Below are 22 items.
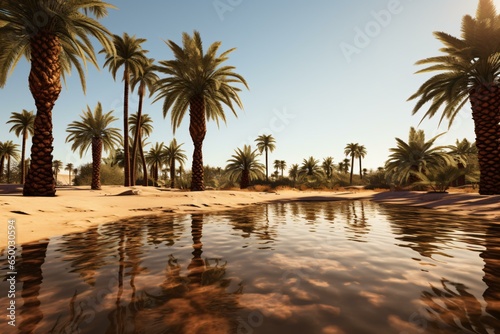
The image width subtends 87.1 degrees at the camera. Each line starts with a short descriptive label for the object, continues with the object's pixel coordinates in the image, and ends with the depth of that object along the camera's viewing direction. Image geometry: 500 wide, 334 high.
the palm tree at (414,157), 19.08
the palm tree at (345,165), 76.38
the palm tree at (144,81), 23.87
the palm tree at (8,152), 39.41
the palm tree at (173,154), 35.66
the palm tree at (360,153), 57.68
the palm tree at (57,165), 79.24
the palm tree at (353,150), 56.38
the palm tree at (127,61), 20.86
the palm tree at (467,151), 28.16
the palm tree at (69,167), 96.44
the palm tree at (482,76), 11.58
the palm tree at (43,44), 10.40
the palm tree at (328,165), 51.50
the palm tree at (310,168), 36.62
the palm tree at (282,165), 89.81
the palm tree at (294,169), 56.47
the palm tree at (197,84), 16.59
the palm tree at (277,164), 91.19
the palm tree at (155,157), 36.62
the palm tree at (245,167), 29.86
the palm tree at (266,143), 46.53
